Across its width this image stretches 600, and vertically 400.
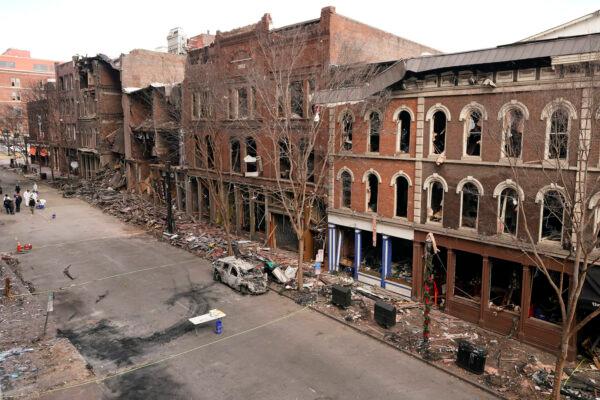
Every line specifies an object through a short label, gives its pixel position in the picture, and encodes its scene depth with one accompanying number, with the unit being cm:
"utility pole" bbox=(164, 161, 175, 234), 3122
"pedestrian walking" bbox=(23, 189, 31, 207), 4219
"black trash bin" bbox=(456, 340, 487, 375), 1466
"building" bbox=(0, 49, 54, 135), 8700
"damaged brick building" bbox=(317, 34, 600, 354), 1585
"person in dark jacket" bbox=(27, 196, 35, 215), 3994
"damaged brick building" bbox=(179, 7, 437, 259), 2461
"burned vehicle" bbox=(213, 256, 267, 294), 2181
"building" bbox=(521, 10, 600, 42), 1794
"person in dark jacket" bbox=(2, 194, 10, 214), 3931
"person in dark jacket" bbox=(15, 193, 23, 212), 4020
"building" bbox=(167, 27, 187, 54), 5325
